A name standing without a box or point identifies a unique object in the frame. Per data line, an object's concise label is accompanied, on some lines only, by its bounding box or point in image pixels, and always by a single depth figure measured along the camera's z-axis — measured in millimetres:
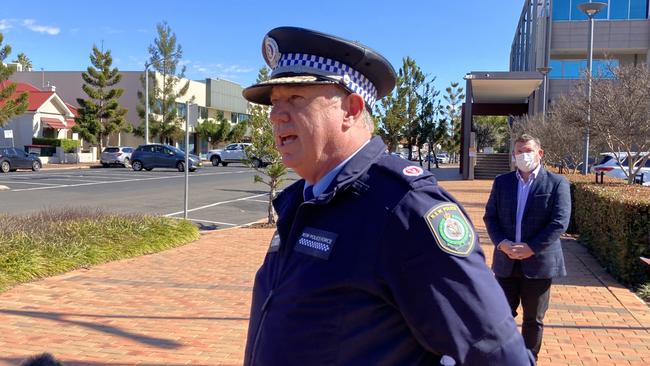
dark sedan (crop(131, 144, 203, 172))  33031
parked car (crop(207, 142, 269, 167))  43188
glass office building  40688
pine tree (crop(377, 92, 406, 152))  31491
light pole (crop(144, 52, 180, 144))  38988
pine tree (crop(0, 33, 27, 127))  22375
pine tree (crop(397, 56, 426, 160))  38250
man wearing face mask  4020
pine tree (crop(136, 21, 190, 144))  46250
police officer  1299
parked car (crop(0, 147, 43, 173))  30031
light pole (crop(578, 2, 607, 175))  17041
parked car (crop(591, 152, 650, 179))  20672
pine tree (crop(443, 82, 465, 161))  51438
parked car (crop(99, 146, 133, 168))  36906
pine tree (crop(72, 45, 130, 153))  41281
